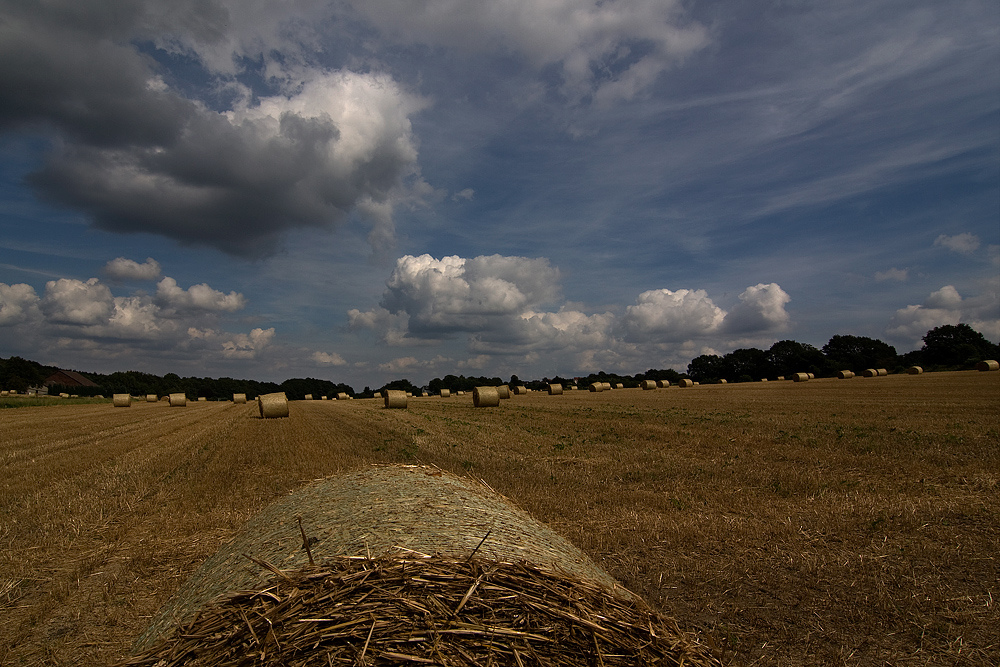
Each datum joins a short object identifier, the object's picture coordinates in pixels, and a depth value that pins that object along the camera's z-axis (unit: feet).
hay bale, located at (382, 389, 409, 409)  121.08
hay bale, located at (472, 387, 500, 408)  117.60
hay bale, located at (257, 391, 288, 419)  94.42
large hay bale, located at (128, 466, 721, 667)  8.87
